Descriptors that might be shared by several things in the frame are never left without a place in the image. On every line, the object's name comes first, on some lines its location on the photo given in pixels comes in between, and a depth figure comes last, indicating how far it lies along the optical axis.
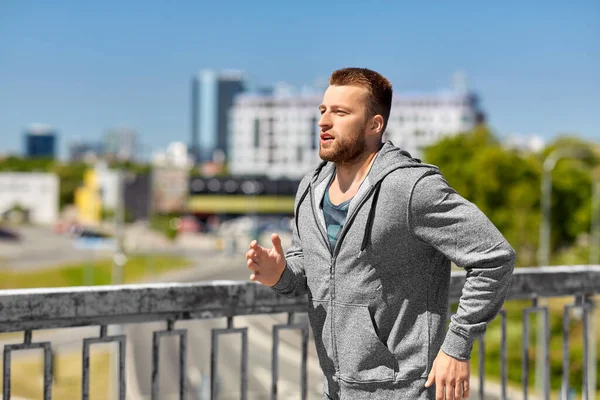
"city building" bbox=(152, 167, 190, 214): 108.94
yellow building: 93.39
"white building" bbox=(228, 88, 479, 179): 155.88
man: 2.62
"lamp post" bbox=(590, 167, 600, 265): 32.94
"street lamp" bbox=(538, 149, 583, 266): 30.50
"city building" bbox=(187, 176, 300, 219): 108.19
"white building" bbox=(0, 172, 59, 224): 116.44
